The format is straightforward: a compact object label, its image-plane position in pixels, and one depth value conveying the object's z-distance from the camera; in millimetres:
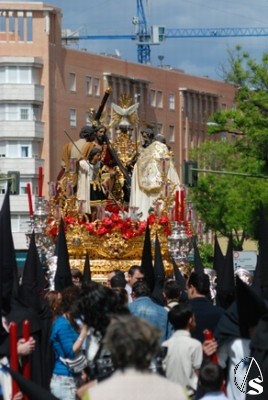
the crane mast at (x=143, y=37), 129625
